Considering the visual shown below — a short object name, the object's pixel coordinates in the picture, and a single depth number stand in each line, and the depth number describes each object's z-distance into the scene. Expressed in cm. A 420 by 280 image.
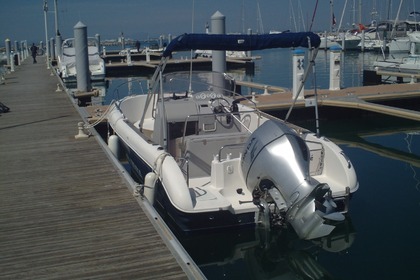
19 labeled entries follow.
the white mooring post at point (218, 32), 1424
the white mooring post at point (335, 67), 1509
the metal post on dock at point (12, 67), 2756
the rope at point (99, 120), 971
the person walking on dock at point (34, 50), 3594
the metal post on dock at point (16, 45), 4273
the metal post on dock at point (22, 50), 4157
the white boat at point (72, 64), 2558
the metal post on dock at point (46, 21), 3030
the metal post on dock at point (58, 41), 3246
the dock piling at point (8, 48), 3266
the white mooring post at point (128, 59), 3383
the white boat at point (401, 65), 2258
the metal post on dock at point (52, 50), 3739
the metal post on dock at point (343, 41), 5300
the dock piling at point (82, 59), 1639
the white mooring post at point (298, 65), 1370
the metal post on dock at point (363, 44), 5051
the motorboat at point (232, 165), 536
